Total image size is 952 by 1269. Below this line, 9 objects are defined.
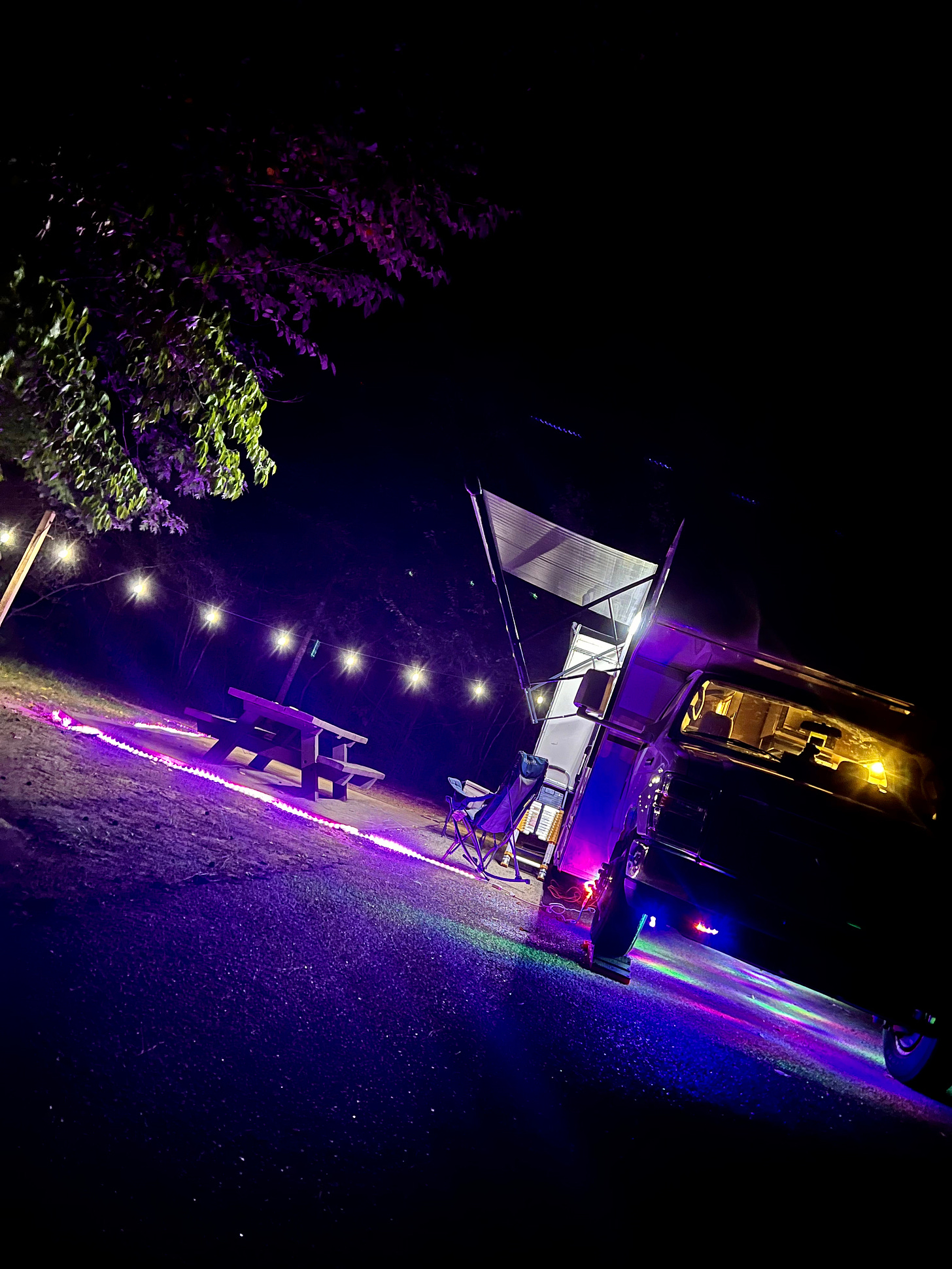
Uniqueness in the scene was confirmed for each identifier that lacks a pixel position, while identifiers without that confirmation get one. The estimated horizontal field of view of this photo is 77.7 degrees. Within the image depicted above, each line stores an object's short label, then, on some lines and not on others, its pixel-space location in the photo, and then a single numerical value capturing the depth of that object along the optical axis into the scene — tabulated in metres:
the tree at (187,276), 3.42
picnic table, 8.52
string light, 20.36
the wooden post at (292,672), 16.56
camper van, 3.68
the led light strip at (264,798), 7.03
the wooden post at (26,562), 10.24
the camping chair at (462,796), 8.23
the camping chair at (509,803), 7.38
